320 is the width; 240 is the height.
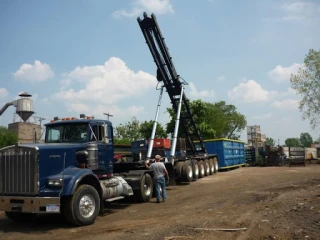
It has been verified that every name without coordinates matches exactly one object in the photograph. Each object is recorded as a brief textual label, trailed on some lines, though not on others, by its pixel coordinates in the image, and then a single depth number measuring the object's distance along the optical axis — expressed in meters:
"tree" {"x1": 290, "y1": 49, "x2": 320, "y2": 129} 34.62
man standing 12.03
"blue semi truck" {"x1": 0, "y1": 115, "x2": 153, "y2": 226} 8.00
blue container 25.42
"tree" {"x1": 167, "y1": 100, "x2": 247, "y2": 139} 39.03
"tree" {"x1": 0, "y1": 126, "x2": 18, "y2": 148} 49.50
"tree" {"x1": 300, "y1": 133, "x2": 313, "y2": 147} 176.23
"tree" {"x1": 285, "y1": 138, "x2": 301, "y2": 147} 173.49
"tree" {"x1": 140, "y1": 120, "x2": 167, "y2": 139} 40.44
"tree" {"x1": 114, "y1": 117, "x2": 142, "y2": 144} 58.60
